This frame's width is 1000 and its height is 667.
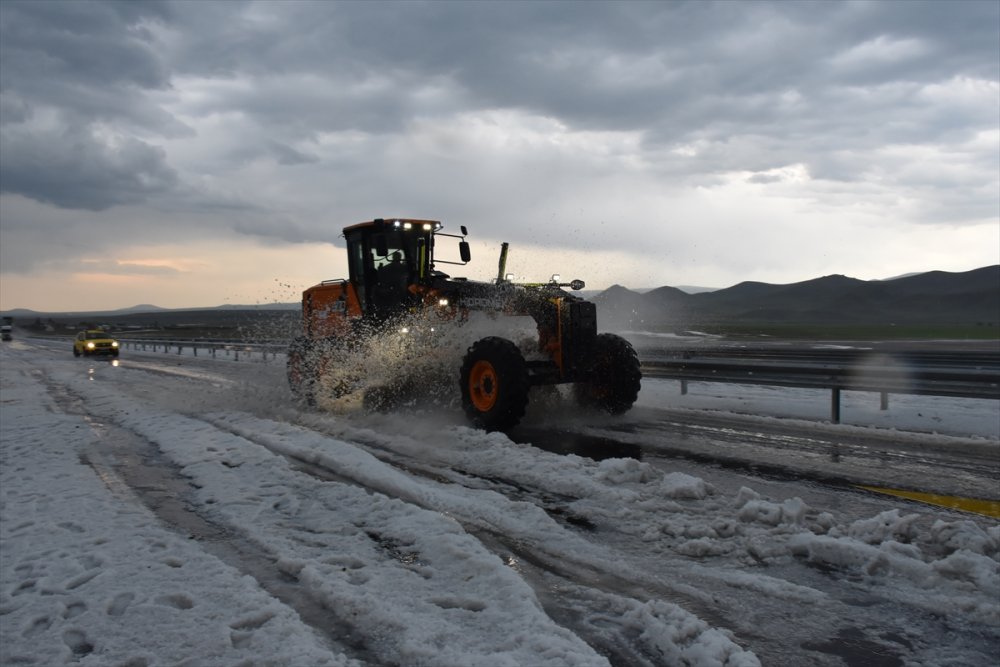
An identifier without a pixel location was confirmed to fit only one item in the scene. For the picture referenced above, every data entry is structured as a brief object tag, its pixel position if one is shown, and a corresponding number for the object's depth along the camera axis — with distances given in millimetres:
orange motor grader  9125
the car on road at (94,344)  36031
